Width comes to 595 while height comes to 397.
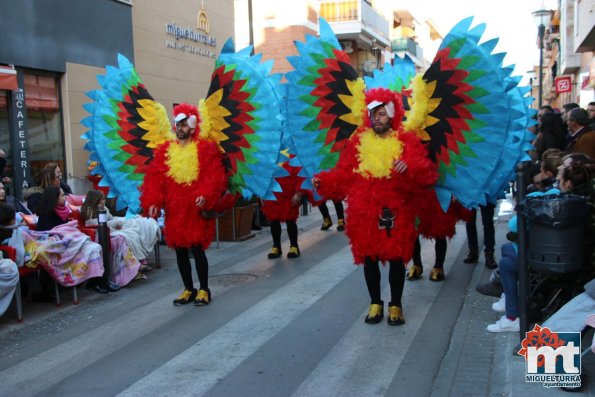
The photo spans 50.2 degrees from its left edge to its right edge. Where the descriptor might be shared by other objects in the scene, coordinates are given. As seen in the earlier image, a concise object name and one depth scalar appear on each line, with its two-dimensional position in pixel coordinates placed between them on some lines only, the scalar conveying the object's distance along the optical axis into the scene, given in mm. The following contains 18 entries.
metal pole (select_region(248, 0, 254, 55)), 14570
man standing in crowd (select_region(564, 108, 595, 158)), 7624
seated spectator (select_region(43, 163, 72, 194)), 8406
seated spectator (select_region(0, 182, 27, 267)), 6086
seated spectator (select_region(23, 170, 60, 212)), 8273
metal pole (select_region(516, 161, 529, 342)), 4496
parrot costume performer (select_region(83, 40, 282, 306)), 6094
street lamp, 17462
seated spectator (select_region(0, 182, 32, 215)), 7912
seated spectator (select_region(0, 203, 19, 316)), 5754
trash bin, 4238
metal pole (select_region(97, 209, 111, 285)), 7184
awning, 10181
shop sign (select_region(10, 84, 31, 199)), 10859
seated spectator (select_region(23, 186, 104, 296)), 6477
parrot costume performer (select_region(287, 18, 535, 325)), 5098
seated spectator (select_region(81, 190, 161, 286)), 7461
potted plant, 10523
